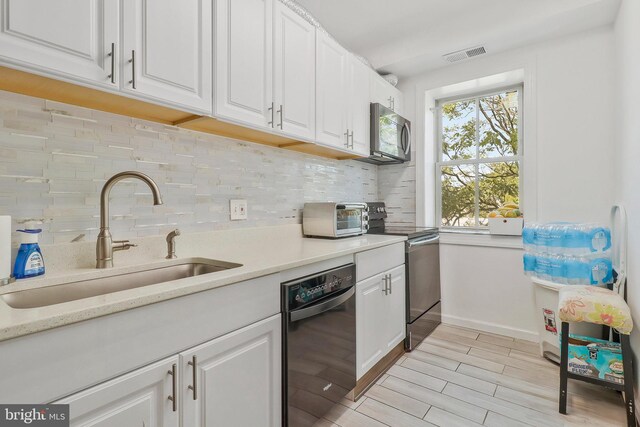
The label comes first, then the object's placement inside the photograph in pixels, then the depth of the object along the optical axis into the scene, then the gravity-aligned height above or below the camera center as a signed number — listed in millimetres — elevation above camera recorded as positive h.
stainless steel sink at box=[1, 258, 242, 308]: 1046 -269
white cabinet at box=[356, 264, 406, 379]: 1895 -677
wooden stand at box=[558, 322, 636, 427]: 1609 -905
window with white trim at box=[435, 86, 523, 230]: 2987 +542
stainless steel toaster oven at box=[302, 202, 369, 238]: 2244 -40
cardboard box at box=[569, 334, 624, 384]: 1725 -817
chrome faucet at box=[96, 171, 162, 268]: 1264 -12
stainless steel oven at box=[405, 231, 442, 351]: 2488 -630
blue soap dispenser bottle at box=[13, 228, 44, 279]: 1076 -143
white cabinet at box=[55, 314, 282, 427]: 830 -538
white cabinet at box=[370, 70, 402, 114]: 2773 +1124
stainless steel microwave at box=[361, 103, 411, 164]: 2686 +698
